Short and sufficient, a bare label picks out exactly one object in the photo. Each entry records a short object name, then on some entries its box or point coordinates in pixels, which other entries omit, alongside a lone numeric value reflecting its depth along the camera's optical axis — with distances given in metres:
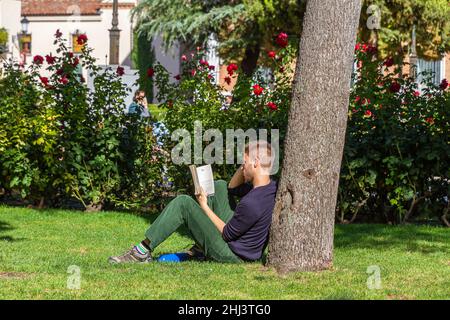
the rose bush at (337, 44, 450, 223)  11.04
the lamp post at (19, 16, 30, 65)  14.65
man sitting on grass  7.79
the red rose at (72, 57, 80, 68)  12.45
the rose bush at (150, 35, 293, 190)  11.55
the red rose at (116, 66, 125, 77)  12.40
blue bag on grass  8.30
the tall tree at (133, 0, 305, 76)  29.38
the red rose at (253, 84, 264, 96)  11.41
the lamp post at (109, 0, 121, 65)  26.94
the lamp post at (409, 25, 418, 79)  24.91
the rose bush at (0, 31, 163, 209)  12.14
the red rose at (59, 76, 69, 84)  12.35
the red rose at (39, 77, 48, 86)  12.17
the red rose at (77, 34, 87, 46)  12.38
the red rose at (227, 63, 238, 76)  11.86
